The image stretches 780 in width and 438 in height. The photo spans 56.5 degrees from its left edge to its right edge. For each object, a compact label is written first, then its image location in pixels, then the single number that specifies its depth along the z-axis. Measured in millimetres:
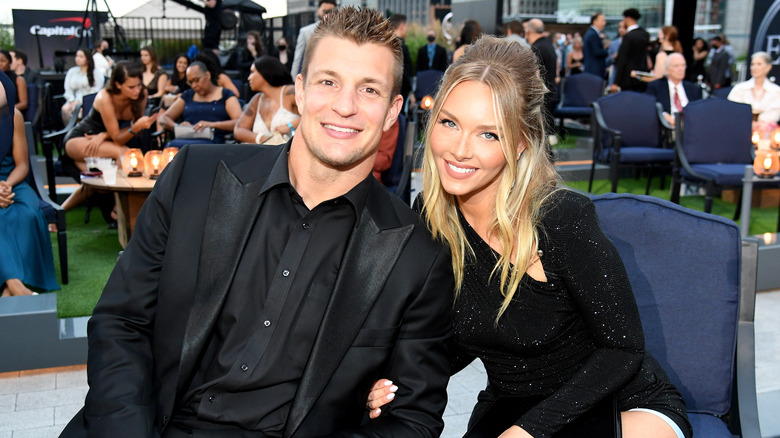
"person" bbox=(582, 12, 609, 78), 11305
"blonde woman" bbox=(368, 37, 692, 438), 1846
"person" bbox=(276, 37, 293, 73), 13336
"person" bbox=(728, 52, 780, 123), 7746
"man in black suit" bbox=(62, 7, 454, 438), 1771
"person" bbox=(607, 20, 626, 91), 13305
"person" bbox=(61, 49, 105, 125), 11070
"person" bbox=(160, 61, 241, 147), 7203
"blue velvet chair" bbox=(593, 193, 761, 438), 2129
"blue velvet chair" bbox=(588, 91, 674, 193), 7508
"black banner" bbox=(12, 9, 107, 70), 14492
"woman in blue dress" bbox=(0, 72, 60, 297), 4281
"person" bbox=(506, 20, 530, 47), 8421
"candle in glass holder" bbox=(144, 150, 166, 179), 5273
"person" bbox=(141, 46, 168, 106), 11125
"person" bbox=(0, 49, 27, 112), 9571
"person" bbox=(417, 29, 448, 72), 11300
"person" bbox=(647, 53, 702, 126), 8234
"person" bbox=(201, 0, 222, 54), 13148
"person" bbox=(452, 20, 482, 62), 8219
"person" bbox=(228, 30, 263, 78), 12928
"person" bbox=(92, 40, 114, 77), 11971
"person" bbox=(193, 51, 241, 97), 7513
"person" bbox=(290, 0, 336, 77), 7043
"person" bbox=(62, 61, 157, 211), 6203
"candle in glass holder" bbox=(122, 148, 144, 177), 5461
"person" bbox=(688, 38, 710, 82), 13927
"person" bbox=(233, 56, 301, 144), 6129
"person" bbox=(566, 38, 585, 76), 14370
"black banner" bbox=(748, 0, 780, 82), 10812
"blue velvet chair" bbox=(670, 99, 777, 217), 6621
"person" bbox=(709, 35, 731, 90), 13531
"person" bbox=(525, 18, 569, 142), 8305
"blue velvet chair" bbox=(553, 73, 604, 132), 10484
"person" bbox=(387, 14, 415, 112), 7254
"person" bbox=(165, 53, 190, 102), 10406
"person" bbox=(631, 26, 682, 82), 9445
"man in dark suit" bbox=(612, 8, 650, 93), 9539
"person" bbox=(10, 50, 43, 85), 11438
